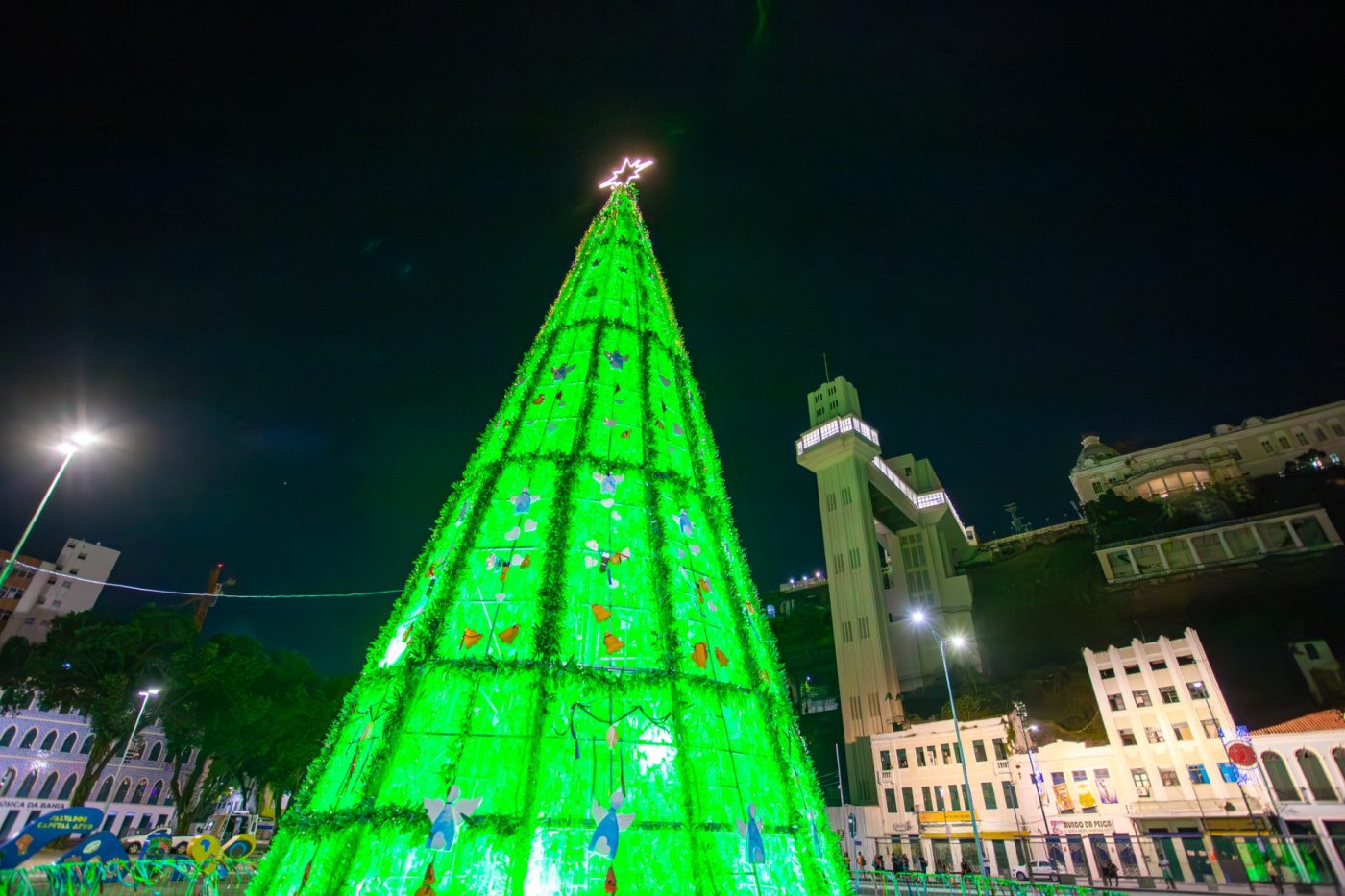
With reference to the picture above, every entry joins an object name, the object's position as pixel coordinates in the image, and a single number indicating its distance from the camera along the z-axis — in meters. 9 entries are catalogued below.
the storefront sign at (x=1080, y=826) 26.22
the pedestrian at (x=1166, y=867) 19.98
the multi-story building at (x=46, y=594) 50.22
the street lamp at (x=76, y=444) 12.99
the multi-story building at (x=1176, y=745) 23.88
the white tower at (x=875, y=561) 37.47
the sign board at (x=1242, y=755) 23.53
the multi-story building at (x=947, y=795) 28.30
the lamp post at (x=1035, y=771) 26.62
